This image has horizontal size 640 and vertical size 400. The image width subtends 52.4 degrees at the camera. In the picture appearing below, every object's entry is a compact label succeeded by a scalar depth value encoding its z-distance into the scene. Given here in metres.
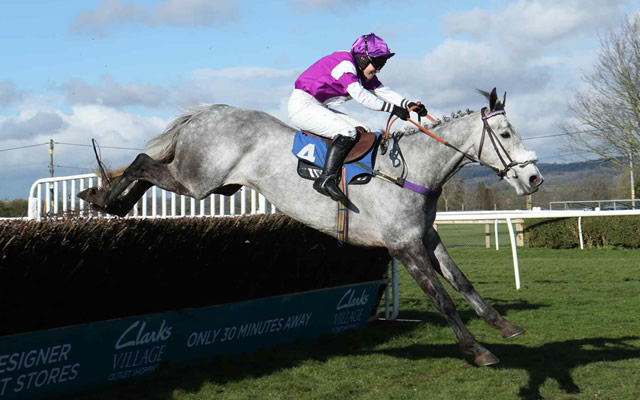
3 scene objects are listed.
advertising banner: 4.28
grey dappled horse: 4.74
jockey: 4.92
